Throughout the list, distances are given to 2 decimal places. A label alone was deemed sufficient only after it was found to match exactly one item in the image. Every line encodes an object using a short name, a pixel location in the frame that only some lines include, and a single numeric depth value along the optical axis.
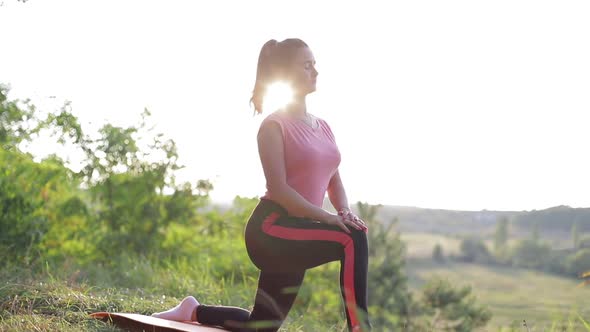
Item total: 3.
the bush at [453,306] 15.59
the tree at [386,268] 15.60
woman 3.41
